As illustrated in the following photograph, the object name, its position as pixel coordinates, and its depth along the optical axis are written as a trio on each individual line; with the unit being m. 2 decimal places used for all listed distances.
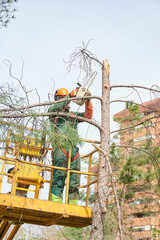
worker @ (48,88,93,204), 6.96
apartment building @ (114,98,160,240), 12.77
